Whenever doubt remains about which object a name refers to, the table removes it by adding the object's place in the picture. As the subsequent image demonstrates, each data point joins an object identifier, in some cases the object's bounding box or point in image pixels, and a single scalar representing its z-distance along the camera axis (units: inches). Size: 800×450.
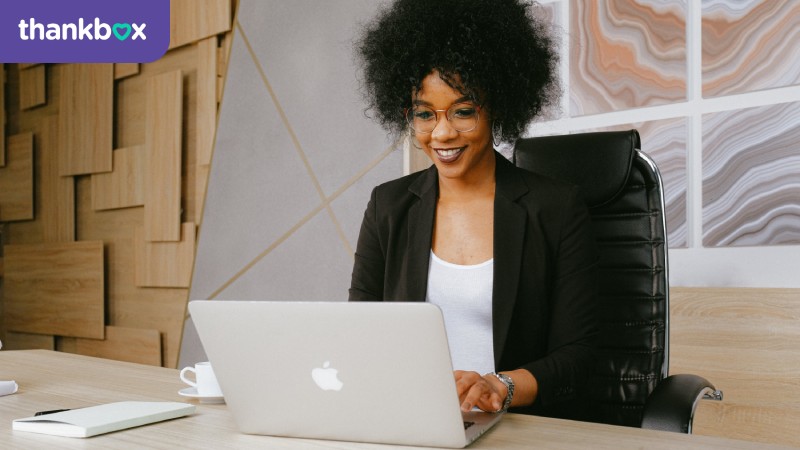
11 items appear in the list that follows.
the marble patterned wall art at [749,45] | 82.7
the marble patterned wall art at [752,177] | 82.3
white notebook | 41.9
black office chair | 64.6
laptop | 36.1
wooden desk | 38.9
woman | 62.5
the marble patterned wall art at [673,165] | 89.7
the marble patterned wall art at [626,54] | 91.4
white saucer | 51.4
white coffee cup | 51.4
